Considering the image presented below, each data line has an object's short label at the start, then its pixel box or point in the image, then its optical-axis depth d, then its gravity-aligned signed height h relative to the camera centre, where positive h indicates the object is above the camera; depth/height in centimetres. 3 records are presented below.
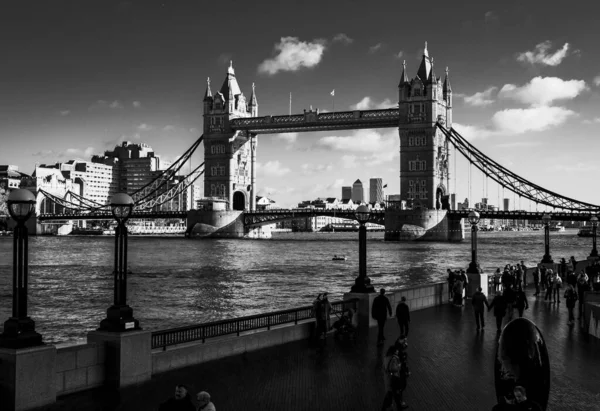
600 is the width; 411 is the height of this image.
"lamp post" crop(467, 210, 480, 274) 2512 -43
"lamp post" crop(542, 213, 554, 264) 3224 -13
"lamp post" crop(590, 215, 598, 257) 3714 -6
